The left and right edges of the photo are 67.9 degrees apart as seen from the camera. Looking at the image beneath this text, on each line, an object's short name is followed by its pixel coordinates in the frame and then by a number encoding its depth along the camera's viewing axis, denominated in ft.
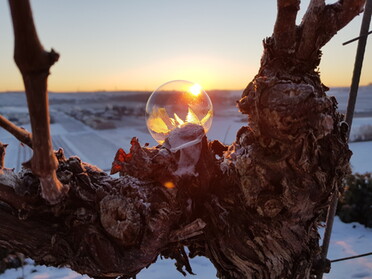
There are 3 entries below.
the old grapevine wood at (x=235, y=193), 0.62
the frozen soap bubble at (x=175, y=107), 0.82
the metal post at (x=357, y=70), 0.88
